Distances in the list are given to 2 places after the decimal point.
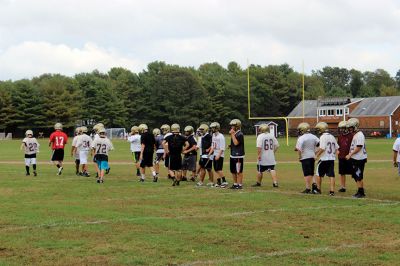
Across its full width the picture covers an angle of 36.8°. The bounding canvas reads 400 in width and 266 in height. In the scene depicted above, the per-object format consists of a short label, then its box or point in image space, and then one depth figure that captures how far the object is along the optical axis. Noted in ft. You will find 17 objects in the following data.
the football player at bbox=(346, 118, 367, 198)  48.29
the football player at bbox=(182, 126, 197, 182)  63.98
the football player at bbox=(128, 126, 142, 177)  73.41
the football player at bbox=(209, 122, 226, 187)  59.26
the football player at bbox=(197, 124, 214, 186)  61.31
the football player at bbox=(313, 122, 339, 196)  51.16
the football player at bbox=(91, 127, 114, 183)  62.64
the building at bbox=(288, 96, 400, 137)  305.73
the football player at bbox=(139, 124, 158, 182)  64.39
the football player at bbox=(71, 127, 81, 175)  73.92
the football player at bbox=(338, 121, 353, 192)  50.52
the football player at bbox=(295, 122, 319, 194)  52.29
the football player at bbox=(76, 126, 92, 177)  73.20
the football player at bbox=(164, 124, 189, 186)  59.52
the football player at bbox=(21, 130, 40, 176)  72.61
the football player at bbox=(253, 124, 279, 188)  56.85
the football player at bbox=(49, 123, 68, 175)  74.99
